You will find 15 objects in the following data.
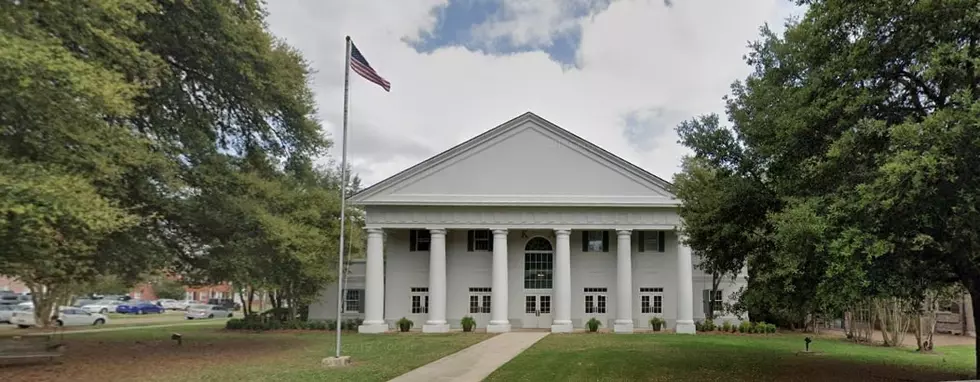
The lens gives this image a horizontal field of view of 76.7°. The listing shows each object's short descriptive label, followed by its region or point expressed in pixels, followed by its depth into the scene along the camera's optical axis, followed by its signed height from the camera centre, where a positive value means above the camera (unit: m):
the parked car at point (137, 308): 65.61 -5.05
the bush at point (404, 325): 33.16 -3.35
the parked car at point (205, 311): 56.00 -4.69
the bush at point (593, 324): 32.28 -3.16
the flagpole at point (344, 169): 17.63 +2.62
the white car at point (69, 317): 39.96 -3.86
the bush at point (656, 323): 33.28 -3.18
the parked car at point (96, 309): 45.06 -3.70
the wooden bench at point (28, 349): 17.16 -2.50
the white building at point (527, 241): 32.97 +1.24
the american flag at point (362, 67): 18.01 +5.69
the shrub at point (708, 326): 33.28 -3.31
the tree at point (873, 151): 9.66 +1.99
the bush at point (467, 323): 32.47 -3.16
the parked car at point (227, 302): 74.74 -5.42
